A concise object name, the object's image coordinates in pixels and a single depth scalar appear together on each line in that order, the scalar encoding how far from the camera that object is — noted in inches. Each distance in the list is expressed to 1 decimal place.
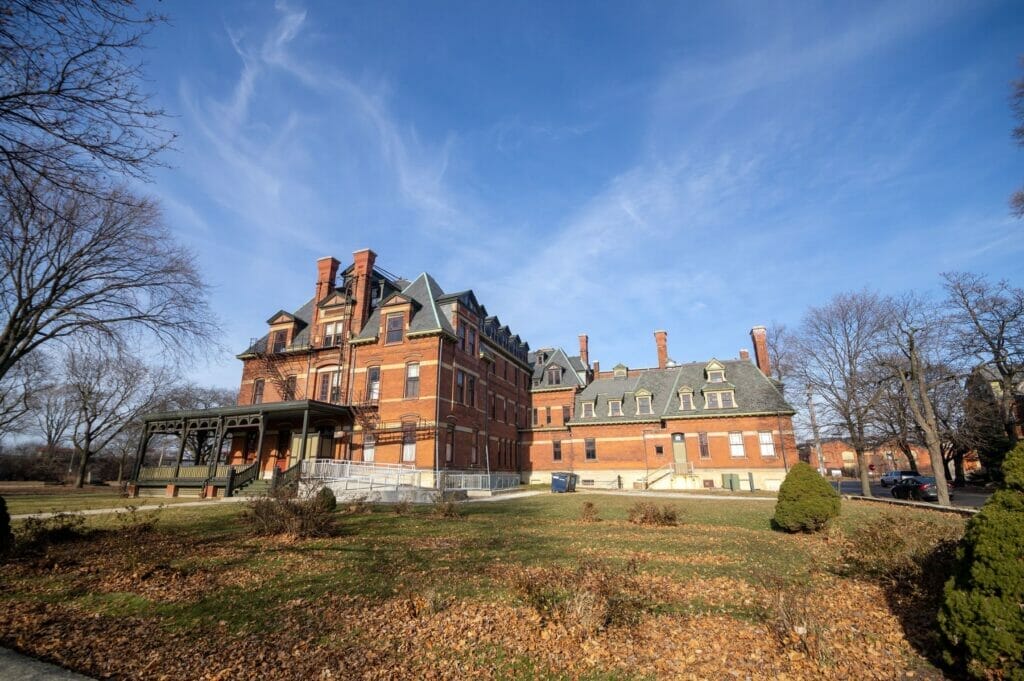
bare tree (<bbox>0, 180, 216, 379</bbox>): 576.4
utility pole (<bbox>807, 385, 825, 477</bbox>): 1243.8
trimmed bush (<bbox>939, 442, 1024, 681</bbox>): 160.4
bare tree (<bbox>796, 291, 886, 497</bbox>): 1117.7
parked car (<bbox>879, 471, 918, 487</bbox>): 1668.9
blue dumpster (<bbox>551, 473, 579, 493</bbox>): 1305.4
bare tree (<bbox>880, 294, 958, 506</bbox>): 899.1
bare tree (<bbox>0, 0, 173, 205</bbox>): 217.1
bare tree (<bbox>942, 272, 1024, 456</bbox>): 1219.2
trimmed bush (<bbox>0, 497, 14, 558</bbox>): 351.9
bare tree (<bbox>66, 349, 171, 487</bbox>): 1731.1
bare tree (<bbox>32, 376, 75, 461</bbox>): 1937.7
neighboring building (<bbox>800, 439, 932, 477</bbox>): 2844.5
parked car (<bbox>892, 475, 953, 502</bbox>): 1178.0
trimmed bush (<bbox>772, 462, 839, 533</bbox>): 504.1
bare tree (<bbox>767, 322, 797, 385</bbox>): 1371.1
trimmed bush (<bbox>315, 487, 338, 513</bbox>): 511.0
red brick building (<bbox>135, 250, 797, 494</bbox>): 1152.8
